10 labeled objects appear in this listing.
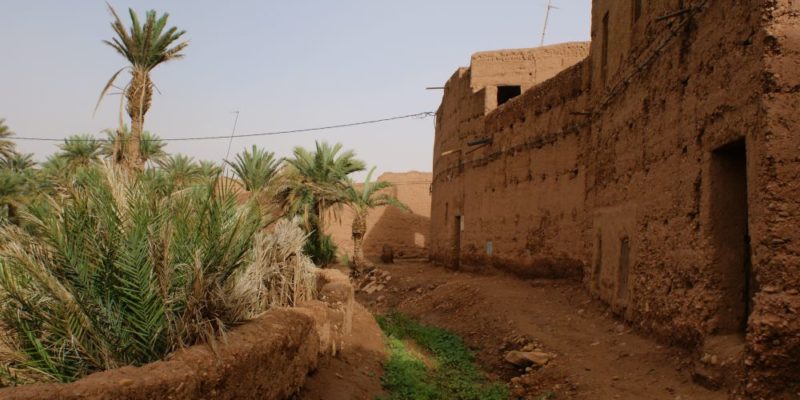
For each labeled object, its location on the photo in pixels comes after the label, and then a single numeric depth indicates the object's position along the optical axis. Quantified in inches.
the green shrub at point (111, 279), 183.0
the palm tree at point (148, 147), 982.4
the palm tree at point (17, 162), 1019.9
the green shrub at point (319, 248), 803.4
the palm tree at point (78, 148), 1054.4
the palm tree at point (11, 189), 796.0
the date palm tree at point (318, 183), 768.3
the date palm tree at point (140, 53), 662.5
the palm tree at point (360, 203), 799.1
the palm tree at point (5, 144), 975.0
